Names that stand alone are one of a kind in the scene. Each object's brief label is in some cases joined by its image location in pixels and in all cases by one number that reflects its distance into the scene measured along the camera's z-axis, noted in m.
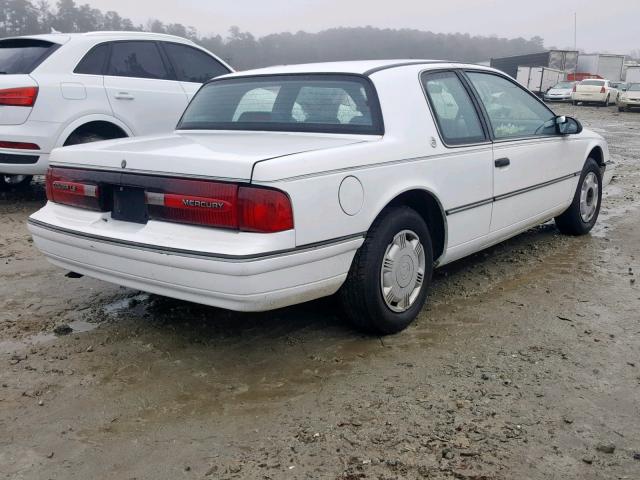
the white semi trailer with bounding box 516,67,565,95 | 46.06
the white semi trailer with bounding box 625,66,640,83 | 42.47
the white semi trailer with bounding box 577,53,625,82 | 52.41
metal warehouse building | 53.19
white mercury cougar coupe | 2.83
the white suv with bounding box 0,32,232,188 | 5.90
